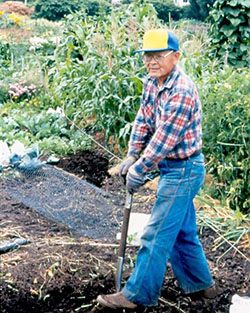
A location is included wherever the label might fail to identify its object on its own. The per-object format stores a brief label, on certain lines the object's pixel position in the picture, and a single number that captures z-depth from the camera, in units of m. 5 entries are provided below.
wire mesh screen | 4.79
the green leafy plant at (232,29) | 8.11
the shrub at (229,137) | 4.75
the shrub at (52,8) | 25.19
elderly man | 3.16
